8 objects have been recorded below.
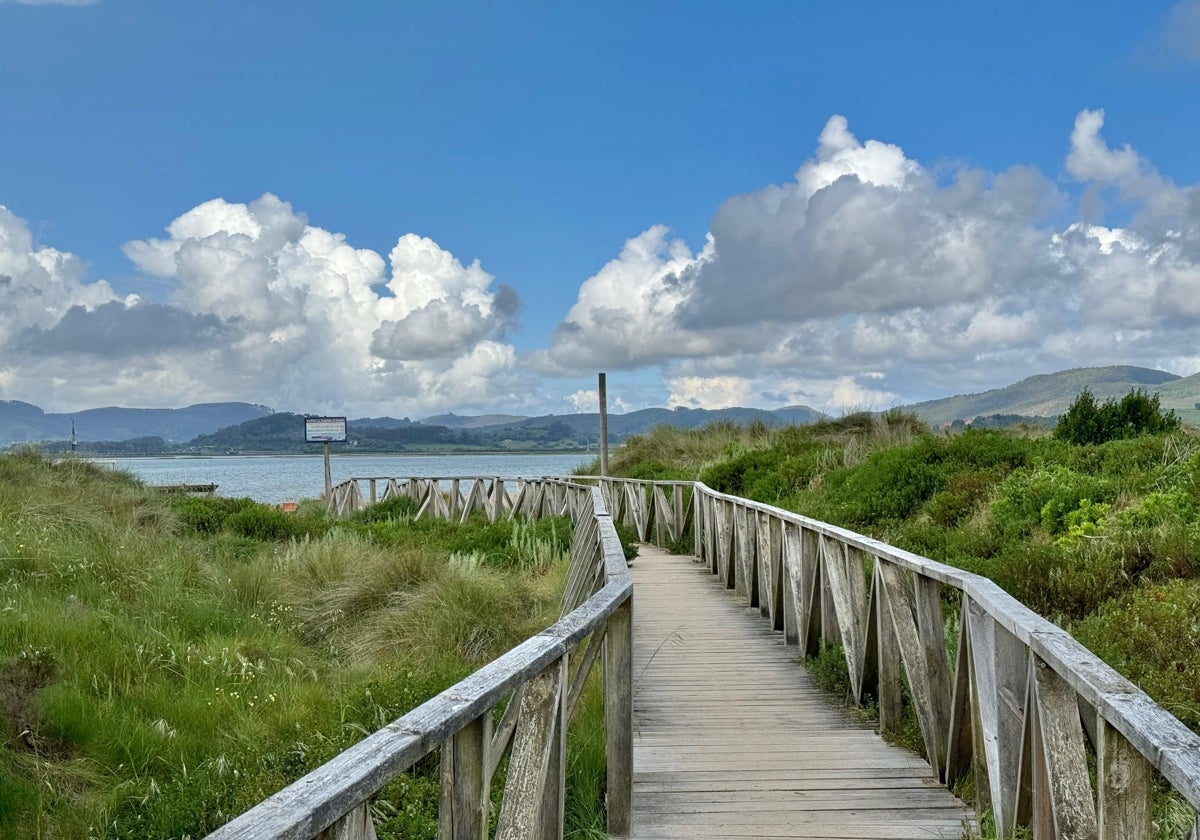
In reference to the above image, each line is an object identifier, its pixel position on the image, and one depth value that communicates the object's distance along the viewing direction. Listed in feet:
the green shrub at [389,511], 70.08
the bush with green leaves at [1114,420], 44.21
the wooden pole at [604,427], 83.03
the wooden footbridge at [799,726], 6.97
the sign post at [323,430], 103.35
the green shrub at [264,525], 48.62
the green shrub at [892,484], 37.35
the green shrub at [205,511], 48.60
